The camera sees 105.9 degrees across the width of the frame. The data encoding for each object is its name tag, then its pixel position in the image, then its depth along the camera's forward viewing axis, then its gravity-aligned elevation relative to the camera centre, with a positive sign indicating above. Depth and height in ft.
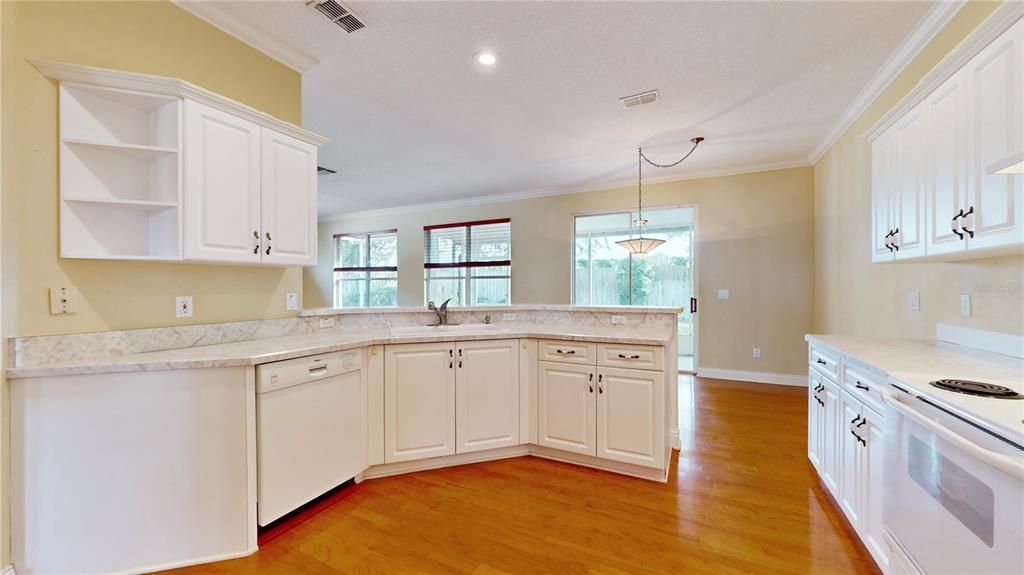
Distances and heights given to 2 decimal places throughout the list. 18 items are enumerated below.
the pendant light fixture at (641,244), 14.26 +1.64
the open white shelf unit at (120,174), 5.61 +1.76
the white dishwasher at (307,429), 6.00 -2.43
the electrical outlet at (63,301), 5.42 -0.20
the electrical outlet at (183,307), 6.69 -0.34
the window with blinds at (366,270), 25.03 +1.19
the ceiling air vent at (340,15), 6.68 +4.90
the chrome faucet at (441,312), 10.03 -0.64
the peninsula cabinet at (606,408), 7.70 -2.54
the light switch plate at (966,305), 6.53 -0.31
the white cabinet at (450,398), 8.07 -2.40
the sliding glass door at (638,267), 17.75 +1.01
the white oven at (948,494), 3.02 -1.93
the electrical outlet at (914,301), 7.95 -0.30
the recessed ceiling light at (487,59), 8.22 +4.93
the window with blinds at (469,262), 21.93 +1.47
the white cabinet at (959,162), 4.42 +1.74
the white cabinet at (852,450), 5.19 -2.54
